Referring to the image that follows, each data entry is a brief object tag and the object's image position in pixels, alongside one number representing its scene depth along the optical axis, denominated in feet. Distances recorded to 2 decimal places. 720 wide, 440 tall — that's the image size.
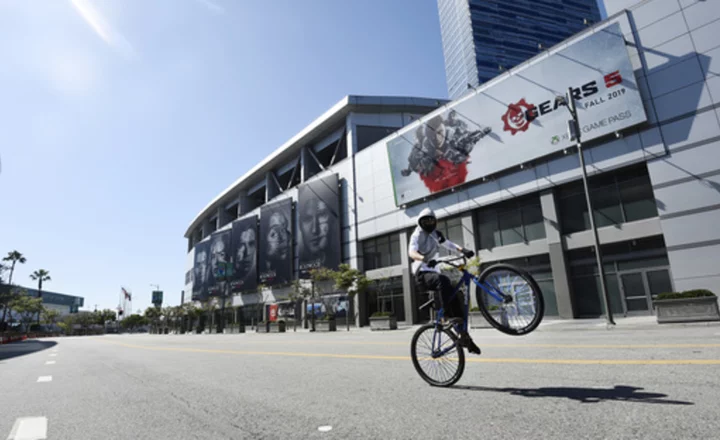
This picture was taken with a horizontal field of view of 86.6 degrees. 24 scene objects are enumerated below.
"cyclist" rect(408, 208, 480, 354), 16.05
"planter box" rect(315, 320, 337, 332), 104.53
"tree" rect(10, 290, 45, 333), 226.58
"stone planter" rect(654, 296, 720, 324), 44.14
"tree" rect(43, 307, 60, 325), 312.91
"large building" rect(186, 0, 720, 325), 63.67
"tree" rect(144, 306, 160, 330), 270.73
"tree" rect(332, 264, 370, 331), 108.17
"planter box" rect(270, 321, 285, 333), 115.96
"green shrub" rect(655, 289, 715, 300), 45.58
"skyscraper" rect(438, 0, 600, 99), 328.29
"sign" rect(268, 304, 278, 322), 159.22
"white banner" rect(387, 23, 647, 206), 71.77
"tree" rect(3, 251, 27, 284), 296.71
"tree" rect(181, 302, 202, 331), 198.81
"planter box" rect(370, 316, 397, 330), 85.97
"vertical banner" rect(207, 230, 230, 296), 199.15
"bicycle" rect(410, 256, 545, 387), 15.62
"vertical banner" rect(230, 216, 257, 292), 174.81
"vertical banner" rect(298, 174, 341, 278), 132.67
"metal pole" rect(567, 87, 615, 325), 50.49
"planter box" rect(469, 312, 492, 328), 65.67
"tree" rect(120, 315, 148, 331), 407.64
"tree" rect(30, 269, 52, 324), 334.85
